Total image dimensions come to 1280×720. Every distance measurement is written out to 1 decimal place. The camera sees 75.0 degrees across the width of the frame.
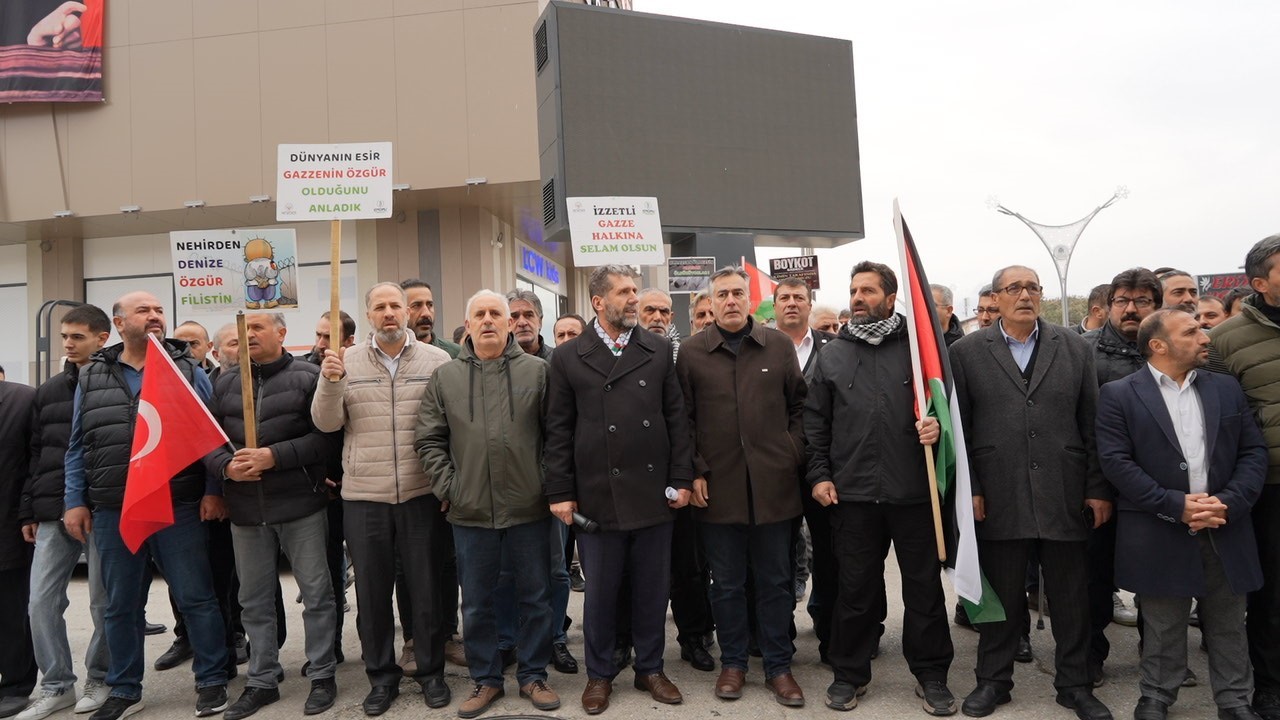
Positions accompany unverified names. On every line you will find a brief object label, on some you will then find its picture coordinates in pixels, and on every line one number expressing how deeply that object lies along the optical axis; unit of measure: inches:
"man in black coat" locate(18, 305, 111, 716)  184.9
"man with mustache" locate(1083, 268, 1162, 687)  186.4
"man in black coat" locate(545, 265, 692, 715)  173.6
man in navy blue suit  155.3
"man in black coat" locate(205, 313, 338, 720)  181.8
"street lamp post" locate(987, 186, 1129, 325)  1263.5
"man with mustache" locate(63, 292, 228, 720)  181.0
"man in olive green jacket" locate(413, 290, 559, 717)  174.9
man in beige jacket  179.8
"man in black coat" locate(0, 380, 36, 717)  187.3
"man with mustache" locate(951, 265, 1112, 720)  166.6
